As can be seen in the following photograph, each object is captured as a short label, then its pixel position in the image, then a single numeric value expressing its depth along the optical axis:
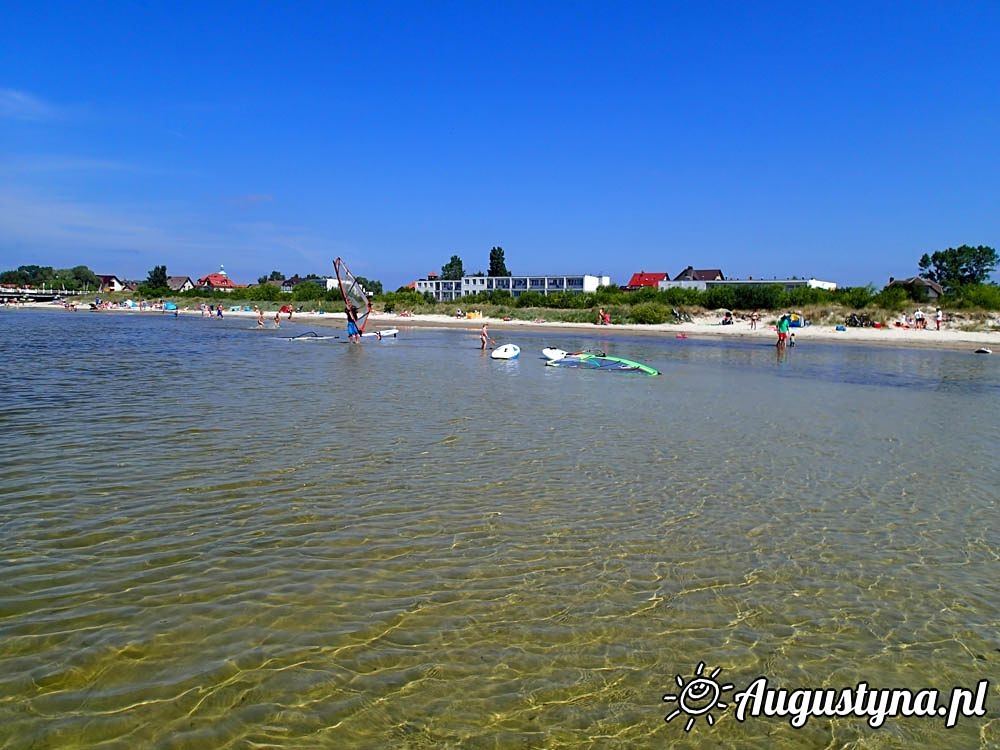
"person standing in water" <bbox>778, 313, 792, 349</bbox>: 39.25
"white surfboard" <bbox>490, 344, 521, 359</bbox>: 28.30
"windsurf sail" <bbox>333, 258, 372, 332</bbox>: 34.38
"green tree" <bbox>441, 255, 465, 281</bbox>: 151.75
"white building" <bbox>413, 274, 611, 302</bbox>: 125.56
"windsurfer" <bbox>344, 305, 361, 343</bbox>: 38.11
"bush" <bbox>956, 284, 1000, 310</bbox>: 55.59
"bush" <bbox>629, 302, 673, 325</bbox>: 65.46
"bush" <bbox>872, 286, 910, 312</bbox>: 58.97
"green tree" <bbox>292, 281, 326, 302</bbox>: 106.44
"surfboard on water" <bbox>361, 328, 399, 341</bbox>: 40.93
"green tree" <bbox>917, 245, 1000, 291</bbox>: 105.69
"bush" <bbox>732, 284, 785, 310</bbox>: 66.17
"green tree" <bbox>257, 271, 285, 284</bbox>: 187.12
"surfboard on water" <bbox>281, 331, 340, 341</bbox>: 41.44
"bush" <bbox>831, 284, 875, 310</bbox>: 61.19
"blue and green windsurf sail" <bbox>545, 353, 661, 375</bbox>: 23.64
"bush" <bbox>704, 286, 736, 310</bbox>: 68.69
